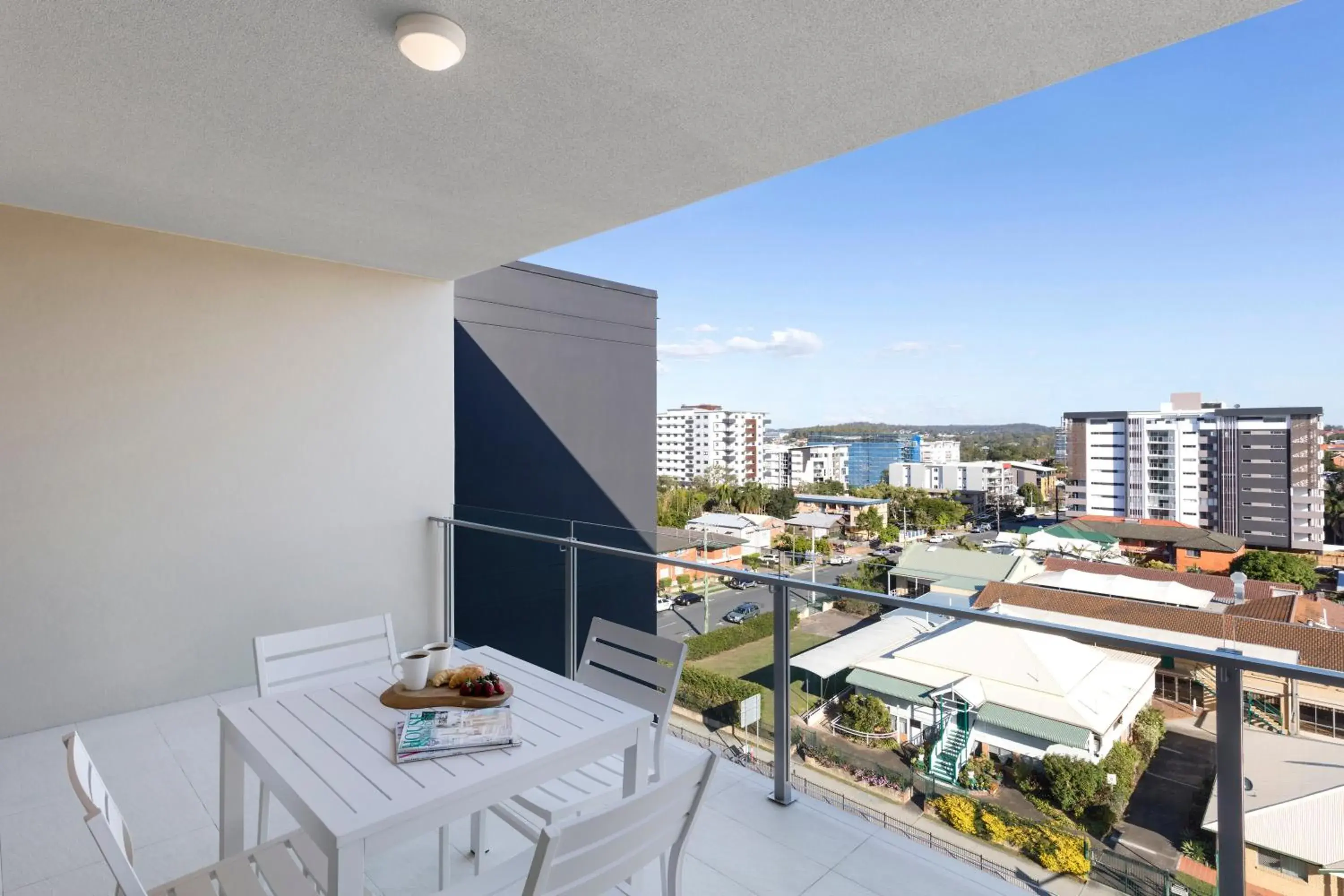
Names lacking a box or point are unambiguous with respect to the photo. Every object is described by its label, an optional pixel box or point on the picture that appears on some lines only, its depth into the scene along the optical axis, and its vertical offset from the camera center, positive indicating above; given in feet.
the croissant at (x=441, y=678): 6.24 -2.11
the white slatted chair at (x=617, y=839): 3.52 -2.18
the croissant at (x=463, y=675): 6.15 -2.05
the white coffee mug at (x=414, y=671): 6.15 -2.01
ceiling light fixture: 5.84 +3.58
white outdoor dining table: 4.34 -2.30
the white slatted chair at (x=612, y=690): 6.23 -2.60
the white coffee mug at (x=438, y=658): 6.37 -1.95
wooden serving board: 5.91 -2.20
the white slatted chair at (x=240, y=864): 4.28 -3.10
